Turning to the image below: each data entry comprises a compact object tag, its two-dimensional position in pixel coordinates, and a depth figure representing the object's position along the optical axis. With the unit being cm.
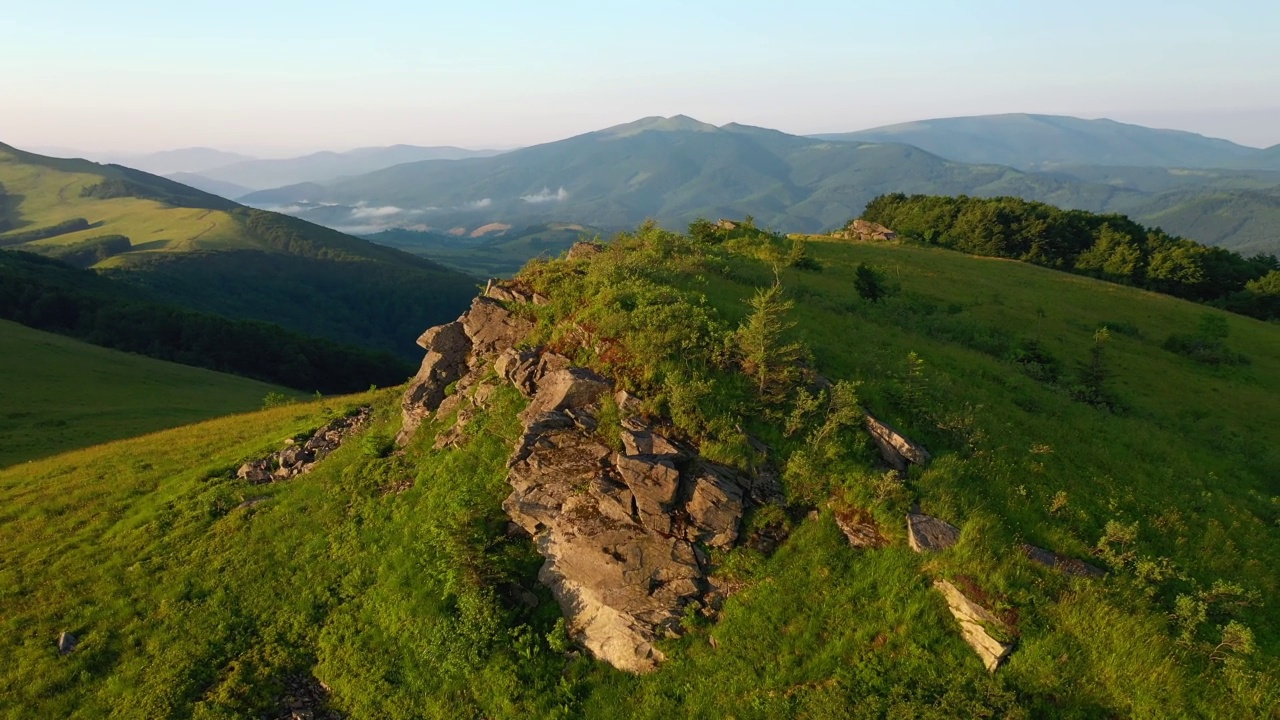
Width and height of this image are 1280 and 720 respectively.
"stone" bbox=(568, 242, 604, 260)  2316
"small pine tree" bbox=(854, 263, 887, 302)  3372
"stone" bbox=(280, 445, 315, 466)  2047
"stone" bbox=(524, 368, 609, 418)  1539
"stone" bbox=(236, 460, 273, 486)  2016
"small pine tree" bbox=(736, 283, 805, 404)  1509
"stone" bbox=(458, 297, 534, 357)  1923
